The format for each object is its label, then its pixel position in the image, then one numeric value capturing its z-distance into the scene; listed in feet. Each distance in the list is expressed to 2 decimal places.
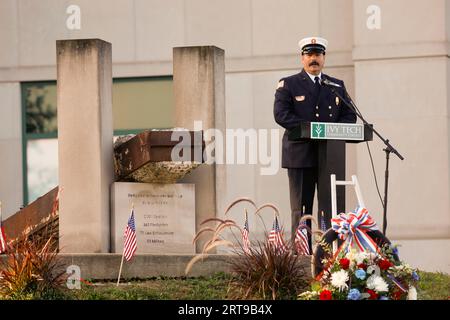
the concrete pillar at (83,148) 46.83
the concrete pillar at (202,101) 48.29
